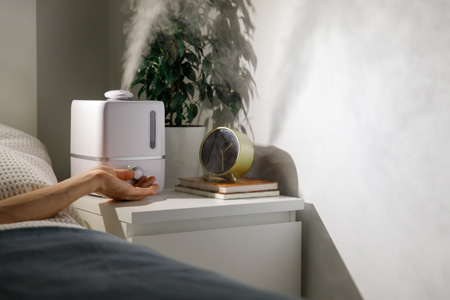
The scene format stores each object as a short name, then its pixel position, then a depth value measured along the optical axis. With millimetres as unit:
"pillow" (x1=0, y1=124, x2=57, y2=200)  1480
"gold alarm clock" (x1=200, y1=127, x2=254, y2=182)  1802
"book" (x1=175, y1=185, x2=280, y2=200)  1736
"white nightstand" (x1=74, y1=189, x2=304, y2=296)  1562
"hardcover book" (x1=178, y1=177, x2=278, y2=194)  1742
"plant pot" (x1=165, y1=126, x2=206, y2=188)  2055
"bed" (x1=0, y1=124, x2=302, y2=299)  765
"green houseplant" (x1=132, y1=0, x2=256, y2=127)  2035
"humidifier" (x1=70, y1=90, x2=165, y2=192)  1755
